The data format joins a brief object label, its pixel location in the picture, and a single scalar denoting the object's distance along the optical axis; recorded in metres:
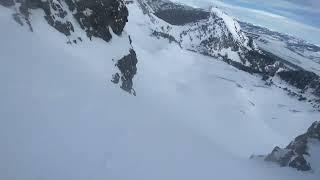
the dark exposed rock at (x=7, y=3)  23.72
